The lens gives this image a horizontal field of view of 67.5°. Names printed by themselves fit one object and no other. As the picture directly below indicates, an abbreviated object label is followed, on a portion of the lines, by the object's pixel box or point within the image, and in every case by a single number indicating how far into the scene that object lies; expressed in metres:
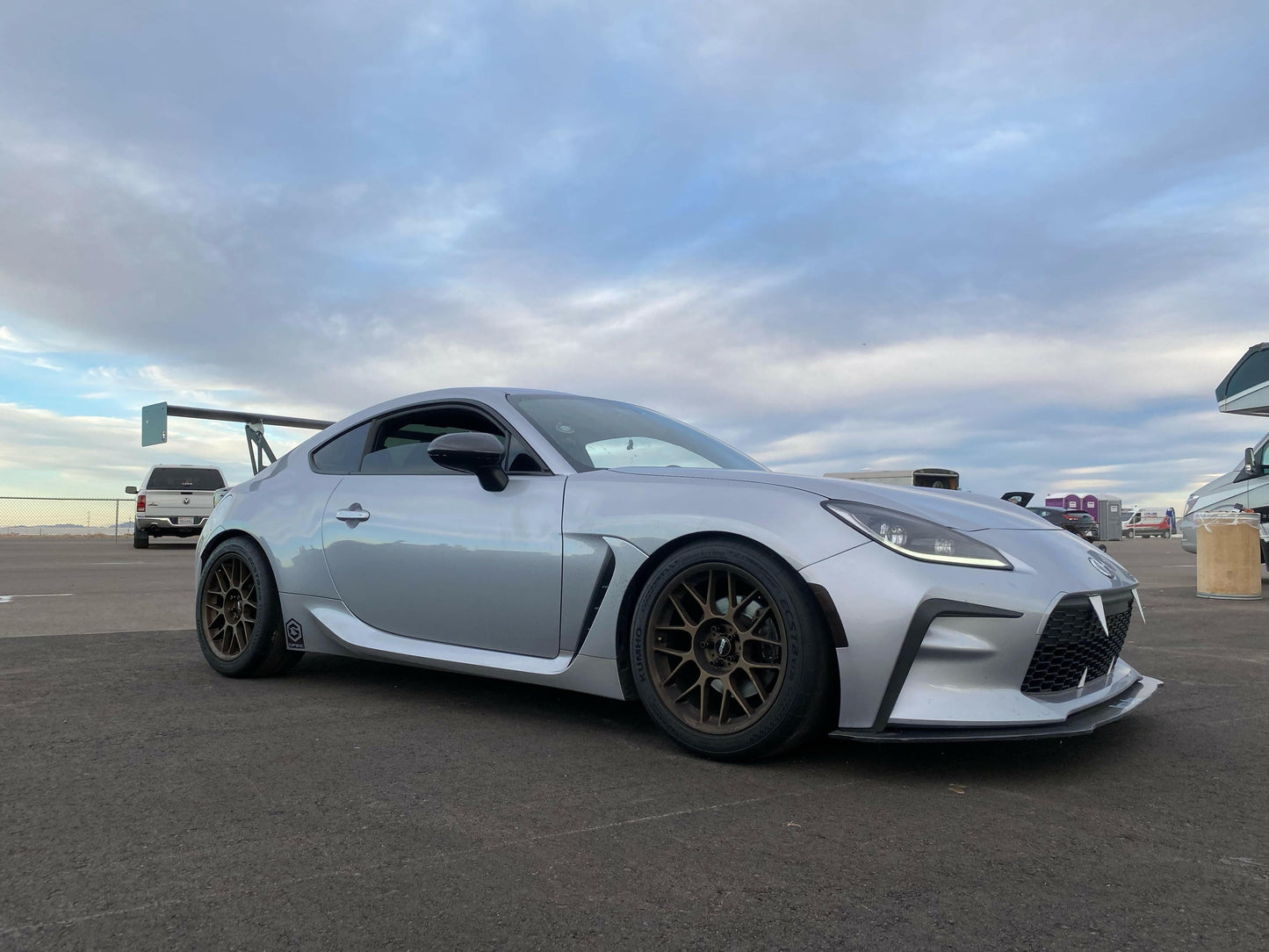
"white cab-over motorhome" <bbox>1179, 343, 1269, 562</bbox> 12.19
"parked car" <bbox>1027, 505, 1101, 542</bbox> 31.55
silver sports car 2.77
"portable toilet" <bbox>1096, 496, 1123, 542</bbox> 47.72
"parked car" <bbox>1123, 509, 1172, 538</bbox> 55.84
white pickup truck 21.17
